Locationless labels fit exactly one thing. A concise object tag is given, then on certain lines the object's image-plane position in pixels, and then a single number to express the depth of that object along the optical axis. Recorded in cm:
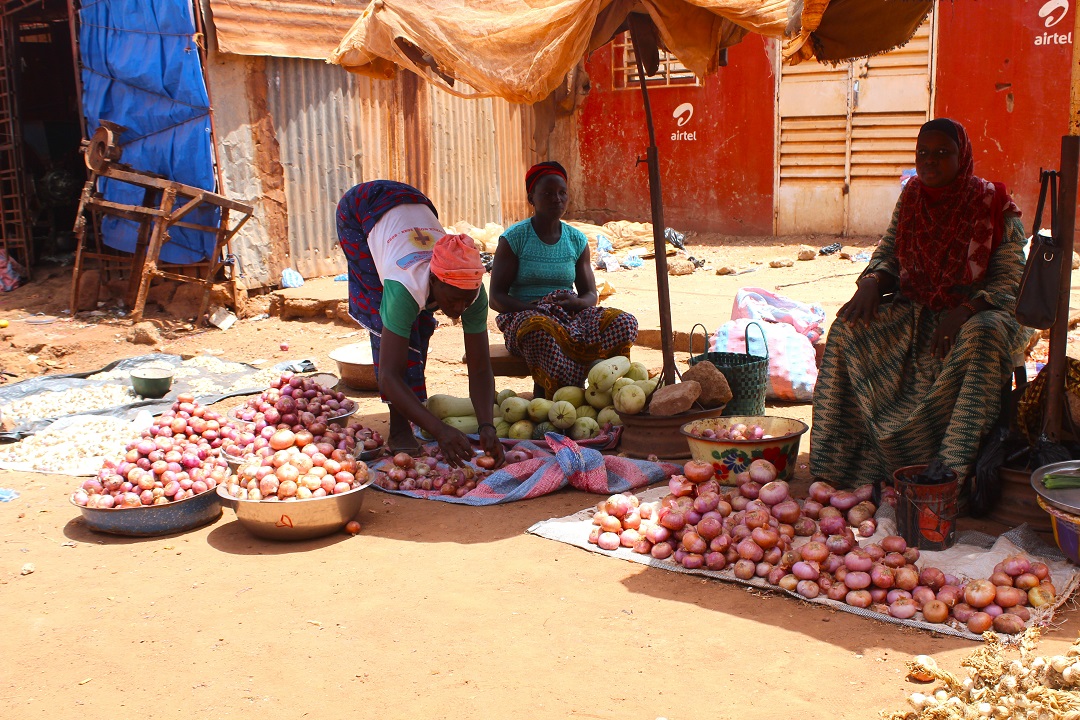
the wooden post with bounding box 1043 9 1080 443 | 348
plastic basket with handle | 479
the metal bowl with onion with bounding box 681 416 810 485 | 411
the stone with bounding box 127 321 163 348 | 808
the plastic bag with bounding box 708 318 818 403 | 580
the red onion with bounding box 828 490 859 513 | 371
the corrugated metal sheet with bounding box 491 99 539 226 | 1228
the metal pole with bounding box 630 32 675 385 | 487
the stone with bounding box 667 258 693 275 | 1098
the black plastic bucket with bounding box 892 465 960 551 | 336
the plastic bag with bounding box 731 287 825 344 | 637
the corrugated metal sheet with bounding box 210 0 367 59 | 855
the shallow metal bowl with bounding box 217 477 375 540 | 371
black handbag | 340
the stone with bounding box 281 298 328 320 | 890
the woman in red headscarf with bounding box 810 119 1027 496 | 370
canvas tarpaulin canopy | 425
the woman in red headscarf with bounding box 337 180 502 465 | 402
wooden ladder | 999
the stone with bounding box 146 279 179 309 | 897
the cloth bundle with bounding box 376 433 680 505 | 433
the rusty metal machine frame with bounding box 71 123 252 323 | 810
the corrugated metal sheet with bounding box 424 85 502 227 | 1097
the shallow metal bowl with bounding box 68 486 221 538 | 391
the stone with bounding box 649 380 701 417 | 445
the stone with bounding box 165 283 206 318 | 887
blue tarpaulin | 829
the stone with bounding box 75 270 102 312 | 914
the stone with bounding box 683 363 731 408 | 454
